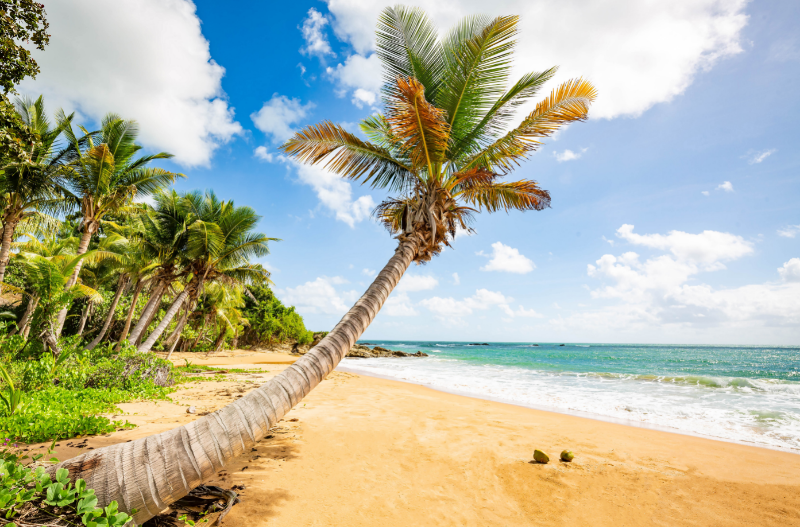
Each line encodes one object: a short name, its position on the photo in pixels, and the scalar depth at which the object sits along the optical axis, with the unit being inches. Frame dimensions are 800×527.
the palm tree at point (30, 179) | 436.1
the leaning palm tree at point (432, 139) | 182.5
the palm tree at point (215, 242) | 507.2
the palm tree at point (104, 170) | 457.4
